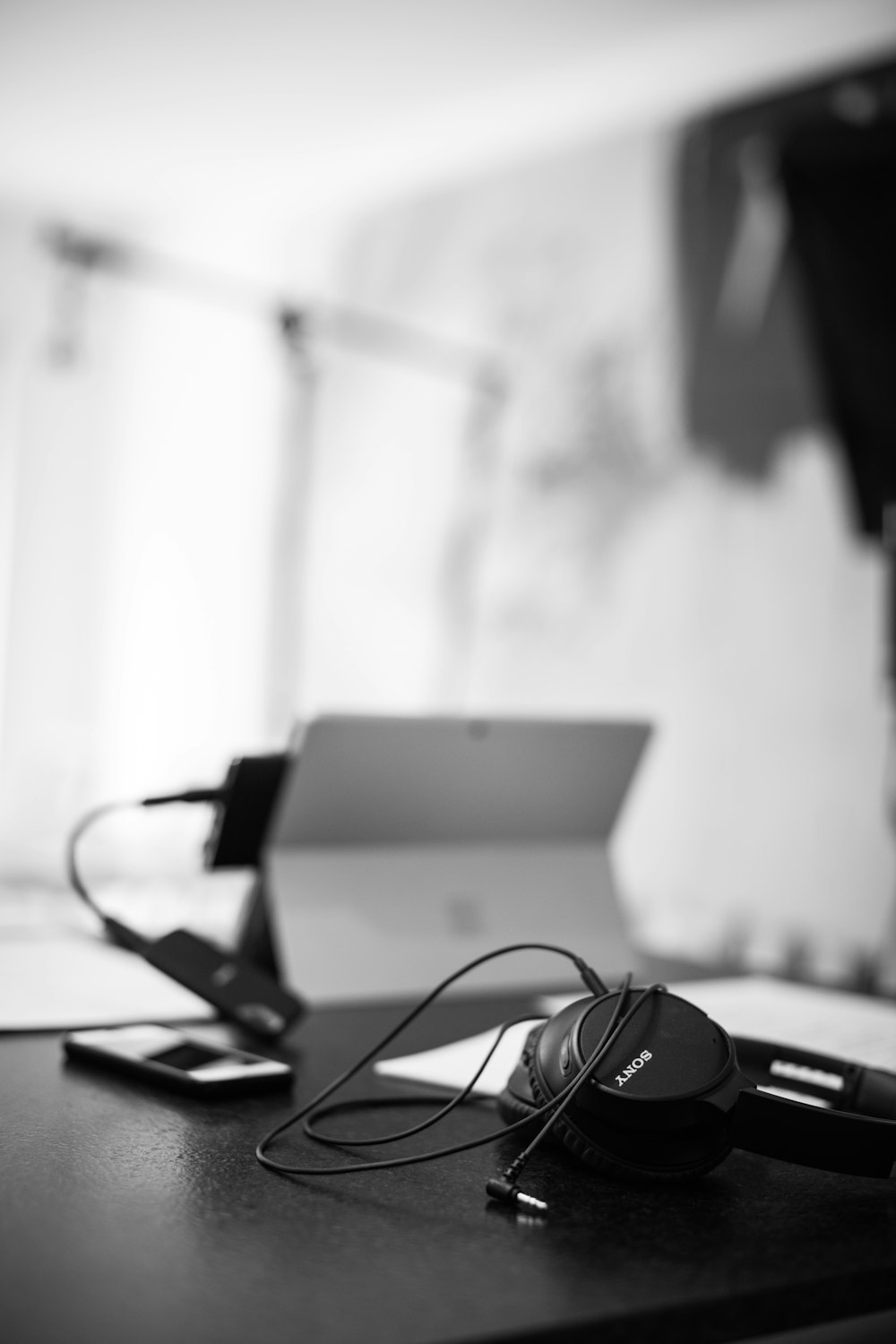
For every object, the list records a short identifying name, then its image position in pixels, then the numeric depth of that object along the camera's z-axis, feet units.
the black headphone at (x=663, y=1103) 2.33
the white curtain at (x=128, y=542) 13.37
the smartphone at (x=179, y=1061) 2.86
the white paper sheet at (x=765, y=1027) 3.14
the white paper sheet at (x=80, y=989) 3.65
